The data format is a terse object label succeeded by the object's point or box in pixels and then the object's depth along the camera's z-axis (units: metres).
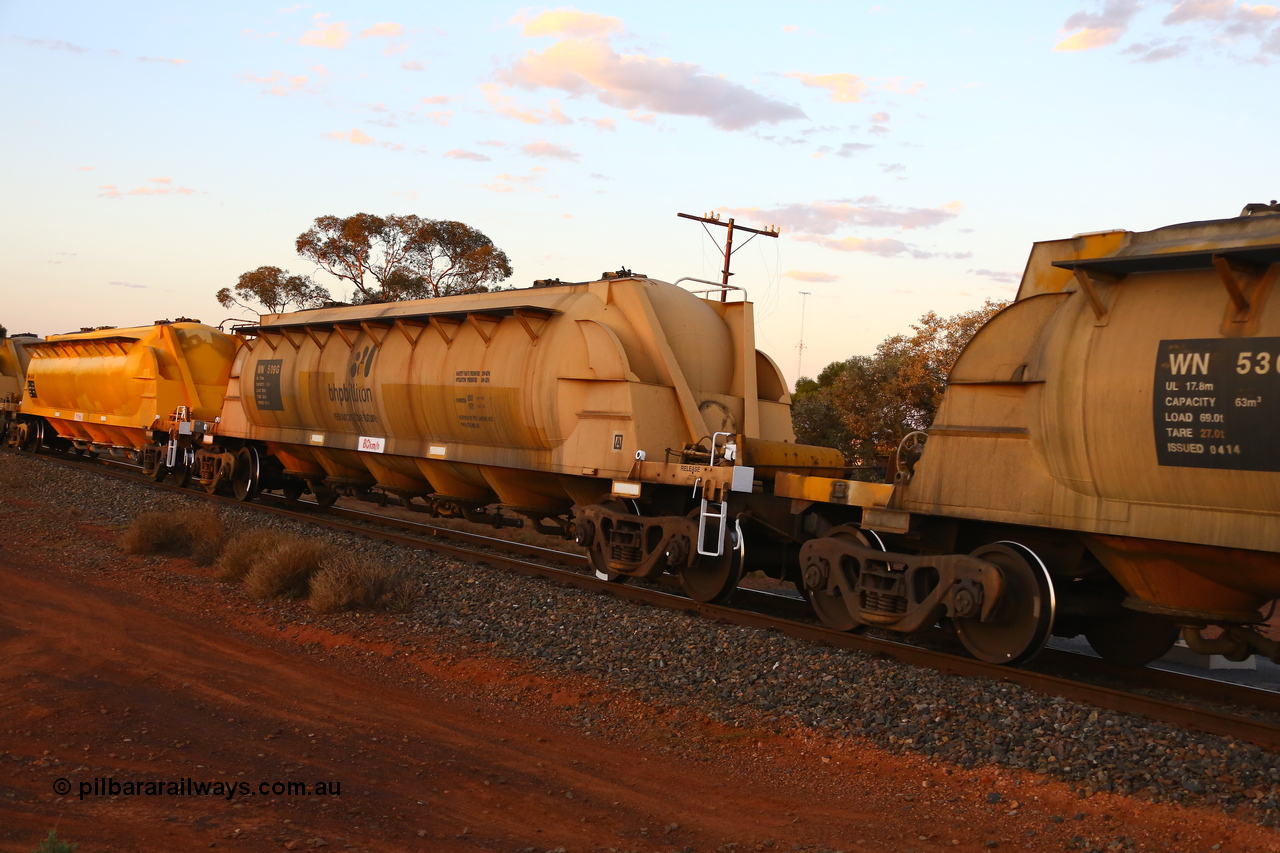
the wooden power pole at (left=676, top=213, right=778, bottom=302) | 30.61
